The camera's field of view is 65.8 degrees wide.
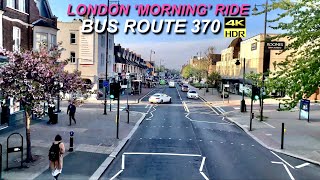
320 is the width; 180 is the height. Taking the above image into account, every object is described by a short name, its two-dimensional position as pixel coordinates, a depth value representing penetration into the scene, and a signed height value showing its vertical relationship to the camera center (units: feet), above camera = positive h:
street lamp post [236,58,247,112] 79.97 -7.51
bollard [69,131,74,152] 35.97 -9.03
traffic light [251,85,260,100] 54.85 -1.97
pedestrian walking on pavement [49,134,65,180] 25.69 -8.08
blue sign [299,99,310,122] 65.19 -6.31
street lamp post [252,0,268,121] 34.81 +15.43
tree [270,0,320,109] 27.37 +3.65
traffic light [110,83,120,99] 46.21 -1.58
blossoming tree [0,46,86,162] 29.08 +0.32
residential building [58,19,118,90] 110.20 +14.28
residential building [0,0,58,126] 49.85 +12.58
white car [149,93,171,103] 99.16 -6.70
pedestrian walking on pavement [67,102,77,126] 53.85 -6.65
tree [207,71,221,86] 151.95 +3.36
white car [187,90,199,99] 123.05 -6.01
